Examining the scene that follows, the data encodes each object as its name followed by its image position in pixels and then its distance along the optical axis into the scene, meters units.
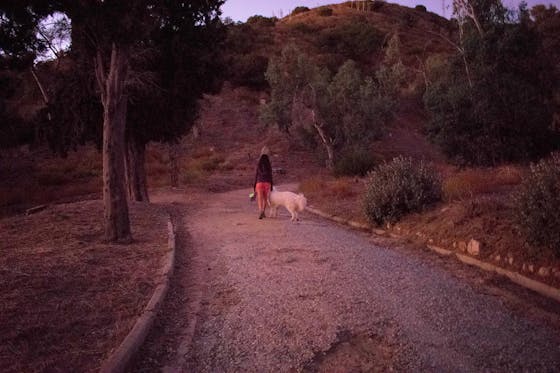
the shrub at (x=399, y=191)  9.69
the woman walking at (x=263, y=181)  11.79
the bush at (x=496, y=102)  17.52
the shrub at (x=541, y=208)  5.73
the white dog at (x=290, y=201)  11.38
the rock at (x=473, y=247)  6.98
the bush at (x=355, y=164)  20.52
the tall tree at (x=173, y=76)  12.80
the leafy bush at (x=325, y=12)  74.41
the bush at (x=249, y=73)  47.53
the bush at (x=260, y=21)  65.18
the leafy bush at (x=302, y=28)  64.38
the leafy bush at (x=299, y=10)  80.81
